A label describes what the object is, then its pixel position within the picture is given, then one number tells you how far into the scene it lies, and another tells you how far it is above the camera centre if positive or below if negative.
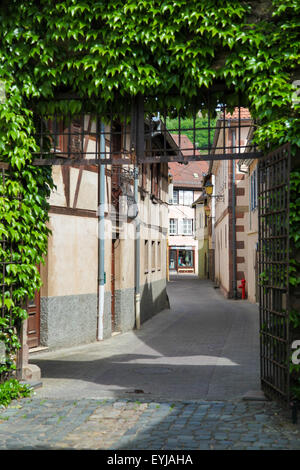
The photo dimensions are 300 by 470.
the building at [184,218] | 66.00 +4.44
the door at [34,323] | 12.45 -1.27
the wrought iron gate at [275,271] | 7.09 -0.14
